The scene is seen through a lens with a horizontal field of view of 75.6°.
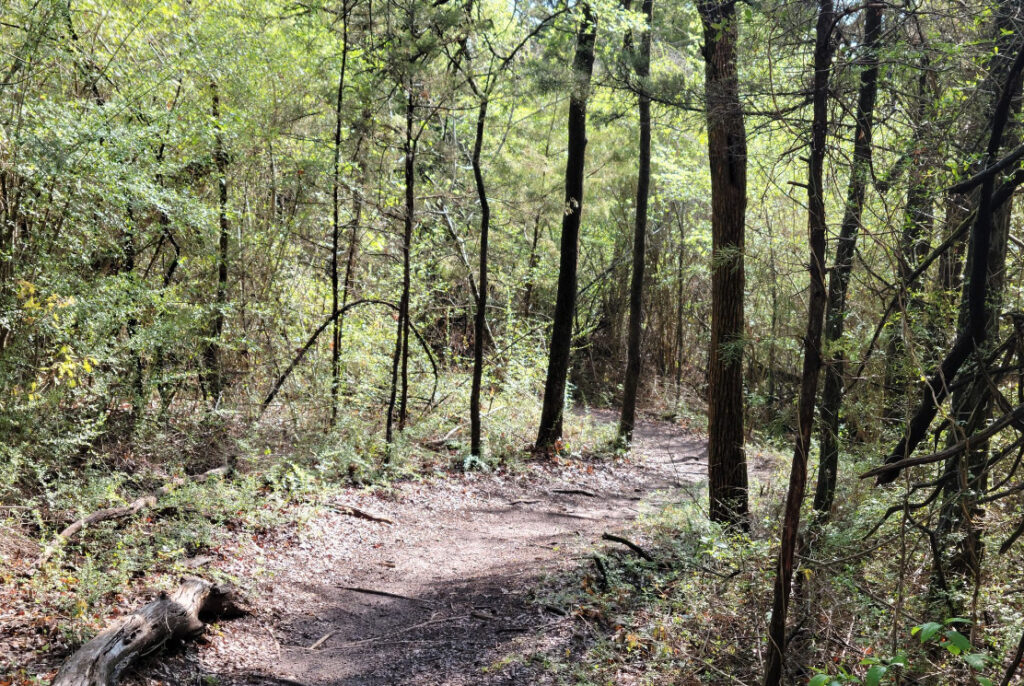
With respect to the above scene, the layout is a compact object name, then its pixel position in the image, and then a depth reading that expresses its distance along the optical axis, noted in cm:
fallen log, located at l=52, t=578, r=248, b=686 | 377
